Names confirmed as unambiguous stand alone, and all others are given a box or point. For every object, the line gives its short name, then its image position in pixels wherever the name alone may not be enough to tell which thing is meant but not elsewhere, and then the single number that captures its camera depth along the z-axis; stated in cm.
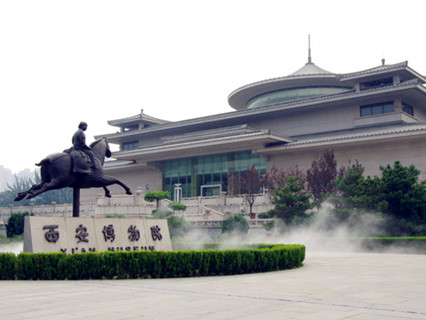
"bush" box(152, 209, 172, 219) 3078
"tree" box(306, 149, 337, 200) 3156
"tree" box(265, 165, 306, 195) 3394
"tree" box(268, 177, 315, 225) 2592
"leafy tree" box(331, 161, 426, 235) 2256
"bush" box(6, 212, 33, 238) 2970
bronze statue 1403
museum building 3538
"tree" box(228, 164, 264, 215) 3528
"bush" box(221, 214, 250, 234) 2662
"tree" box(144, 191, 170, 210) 3422
